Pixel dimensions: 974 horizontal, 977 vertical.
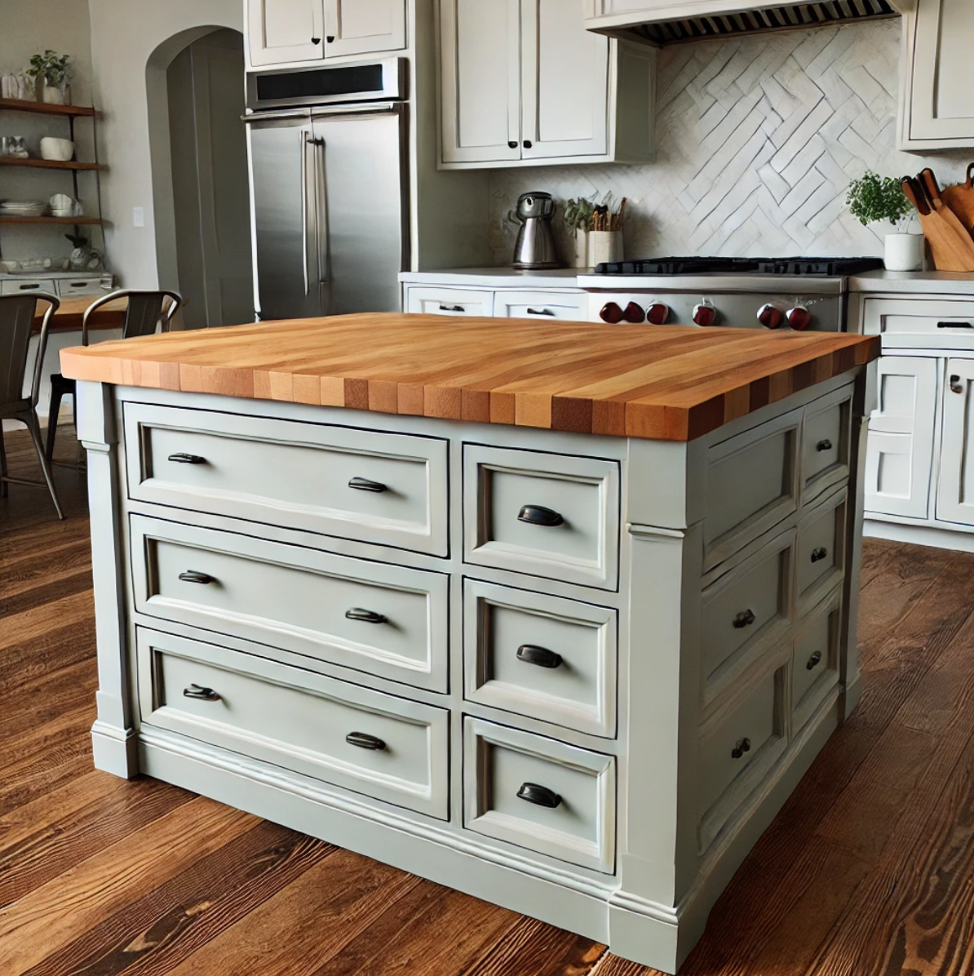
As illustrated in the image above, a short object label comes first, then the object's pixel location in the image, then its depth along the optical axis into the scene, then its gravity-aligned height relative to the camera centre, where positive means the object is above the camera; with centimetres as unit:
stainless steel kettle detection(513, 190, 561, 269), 471 +18
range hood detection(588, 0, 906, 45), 386 +95
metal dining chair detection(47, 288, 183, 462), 440 -17
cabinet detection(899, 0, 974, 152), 358 +65
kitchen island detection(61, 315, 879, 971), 149 -50
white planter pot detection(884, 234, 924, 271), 384 +7
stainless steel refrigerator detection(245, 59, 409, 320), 469 +36
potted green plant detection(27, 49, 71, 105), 634 +119
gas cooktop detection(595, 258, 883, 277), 373 +2
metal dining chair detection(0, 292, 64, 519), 393 -30
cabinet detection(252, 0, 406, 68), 462 +108
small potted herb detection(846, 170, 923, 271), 384 +22
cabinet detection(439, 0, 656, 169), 432 +76
